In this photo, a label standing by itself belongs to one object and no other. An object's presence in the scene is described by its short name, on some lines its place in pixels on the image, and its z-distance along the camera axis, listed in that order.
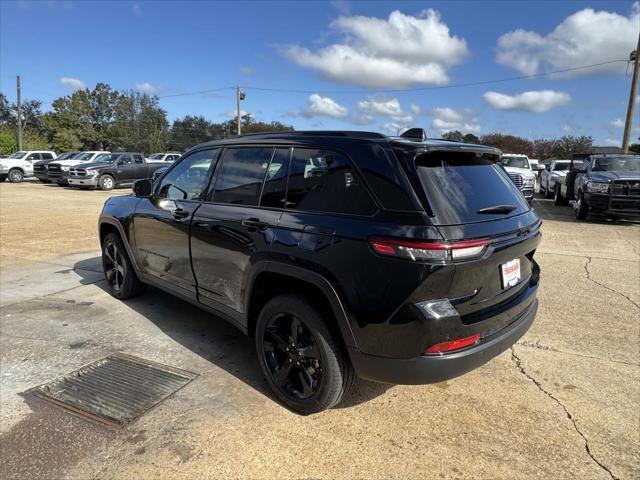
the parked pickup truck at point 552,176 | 18.64
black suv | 2.36
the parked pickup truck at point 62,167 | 22.39
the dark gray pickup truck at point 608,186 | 11.00
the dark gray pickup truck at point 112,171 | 21.23
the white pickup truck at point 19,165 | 26.11
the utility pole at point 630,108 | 21.05
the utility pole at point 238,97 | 35.59
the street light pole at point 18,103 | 38.96
